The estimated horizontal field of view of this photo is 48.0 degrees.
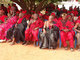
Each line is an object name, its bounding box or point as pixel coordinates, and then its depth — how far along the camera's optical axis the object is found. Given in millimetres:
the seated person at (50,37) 3087
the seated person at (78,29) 2974
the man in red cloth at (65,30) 3019
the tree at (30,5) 4209
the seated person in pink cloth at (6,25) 3661
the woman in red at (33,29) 3223
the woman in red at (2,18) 3890
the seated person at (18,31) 3402
